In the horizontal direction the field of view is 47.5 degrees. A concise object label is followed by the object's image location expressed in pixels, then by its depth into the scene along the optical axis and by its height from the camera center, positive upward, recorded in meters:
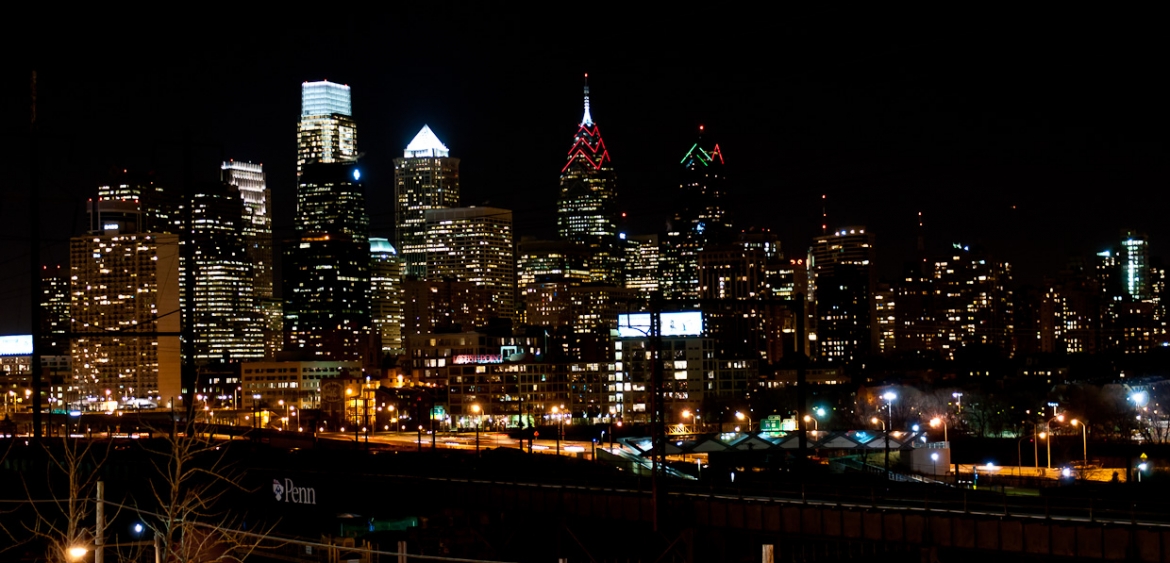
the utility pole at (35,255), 59.00 +2.35
